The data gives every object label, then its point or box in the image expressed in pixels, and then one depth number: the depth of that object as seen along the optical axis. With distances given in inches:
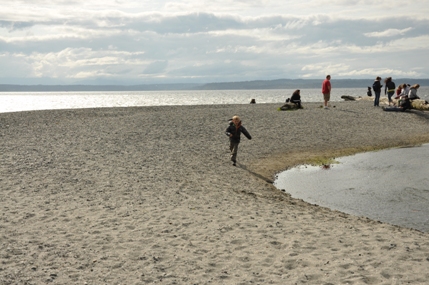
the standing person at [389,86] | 1617.4
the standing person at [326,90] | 1520.7
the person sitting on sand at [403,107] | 1492.0
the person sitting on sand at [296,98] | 1588.2
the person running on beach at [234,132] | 780.8
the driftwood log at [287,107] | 1524.4
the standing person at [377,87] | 1574.3
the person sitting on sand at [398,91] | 1723.7
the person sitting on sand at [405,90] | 1559.2
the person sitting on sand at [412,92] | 1539.1
